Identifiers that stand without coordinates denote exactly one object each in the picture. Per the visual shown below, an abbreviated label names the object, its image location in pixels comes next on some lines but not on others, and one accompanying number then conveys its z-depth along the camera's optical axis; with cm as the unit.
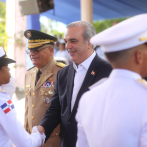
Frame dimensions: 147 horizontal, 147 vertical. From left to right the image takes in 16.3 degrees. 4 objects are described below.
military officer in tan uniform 333
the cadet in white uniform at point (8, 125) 286
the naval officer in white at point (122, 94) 218
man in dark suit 300
